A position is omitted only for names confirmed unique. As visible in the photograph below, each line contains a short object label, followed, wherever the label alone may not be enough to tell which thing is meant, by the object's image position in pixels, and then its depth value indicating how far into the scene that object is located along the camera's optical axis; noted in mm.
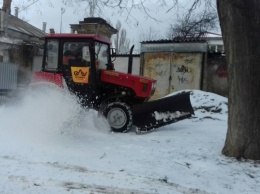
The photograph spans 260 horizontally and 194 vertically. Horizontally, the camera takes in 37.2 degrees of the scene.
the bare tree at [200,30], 22531
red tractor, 9430
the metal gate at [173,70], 17094
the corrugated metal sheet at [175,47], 16938
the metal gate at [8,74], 19688
